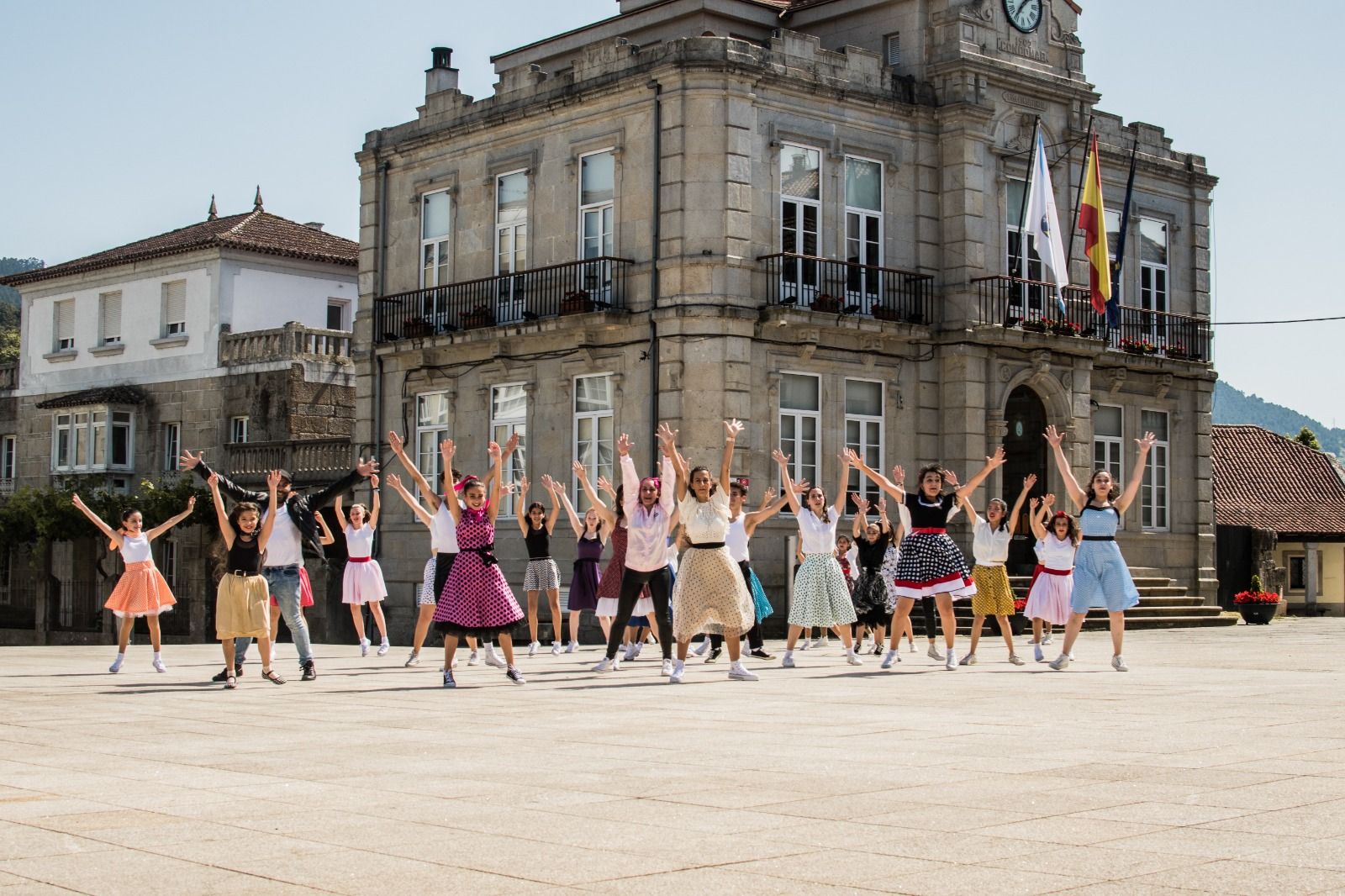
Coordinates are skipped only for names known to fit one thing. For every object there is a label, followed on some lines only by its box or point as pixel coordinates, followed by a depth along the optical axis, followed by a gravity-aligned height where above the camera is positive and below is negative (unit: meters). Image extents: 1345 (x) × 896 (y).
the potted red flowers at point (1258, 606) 35.66 -0.66
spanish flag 32.16 +6.08
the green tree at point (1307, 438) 70.60 +5.53
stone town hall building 29.20 +5.55
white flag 31.33 +6.16
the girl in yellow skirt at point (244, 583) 16.25 -0.14
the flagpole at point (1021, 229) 31.75 +6.17
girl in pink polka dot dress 15.61 -0.18
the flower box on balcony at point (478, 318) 32.00 +4.51
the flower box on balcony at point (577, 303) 30.14 +4.50
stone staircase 31.41 -0.67
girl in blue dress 17.62 +0.08
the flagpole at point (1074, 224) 33.50 +6.58
